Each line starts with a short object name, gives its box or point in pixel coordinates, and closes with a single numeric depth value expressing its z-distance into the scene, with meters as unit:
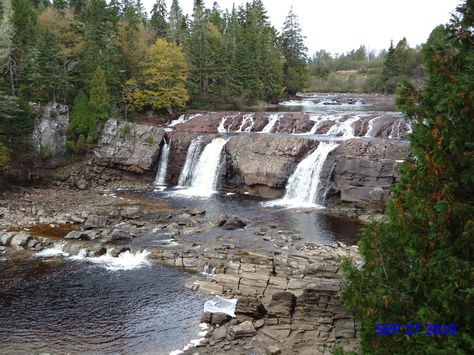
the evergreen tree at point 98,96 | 41.59
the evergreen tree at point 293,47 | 83.69
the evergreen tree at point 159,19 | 69.12
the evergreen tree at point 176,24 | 66.44
